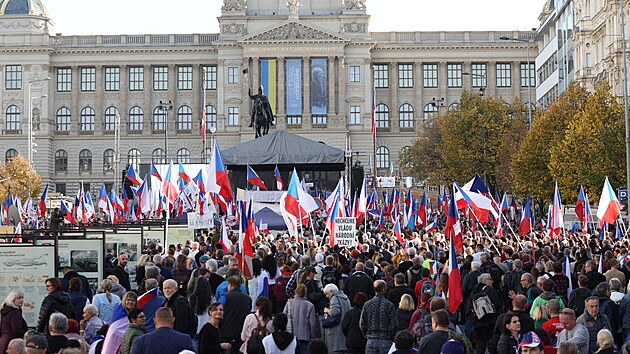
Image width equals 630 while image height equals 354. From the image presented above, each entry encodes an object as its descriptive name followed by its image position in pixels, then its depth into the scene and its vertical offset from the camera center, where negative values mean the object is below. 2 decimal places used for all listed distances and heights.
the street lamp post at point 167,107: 105.09 +9.33
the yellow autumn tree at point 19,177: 85.62 +2.30
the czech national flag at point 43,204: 53.59 +0.15
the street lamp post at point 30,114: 84.99 +8.46
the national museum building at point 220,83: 107.38 +11.91
